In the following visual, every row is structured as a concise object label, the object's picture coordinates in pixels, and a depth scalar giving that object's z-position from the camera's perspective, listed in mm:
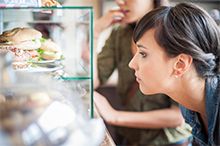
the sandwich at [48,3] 503
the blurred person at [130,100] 1059
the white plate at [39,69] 495
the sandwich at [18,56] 493
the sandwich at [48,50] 654
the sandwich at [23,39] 547
